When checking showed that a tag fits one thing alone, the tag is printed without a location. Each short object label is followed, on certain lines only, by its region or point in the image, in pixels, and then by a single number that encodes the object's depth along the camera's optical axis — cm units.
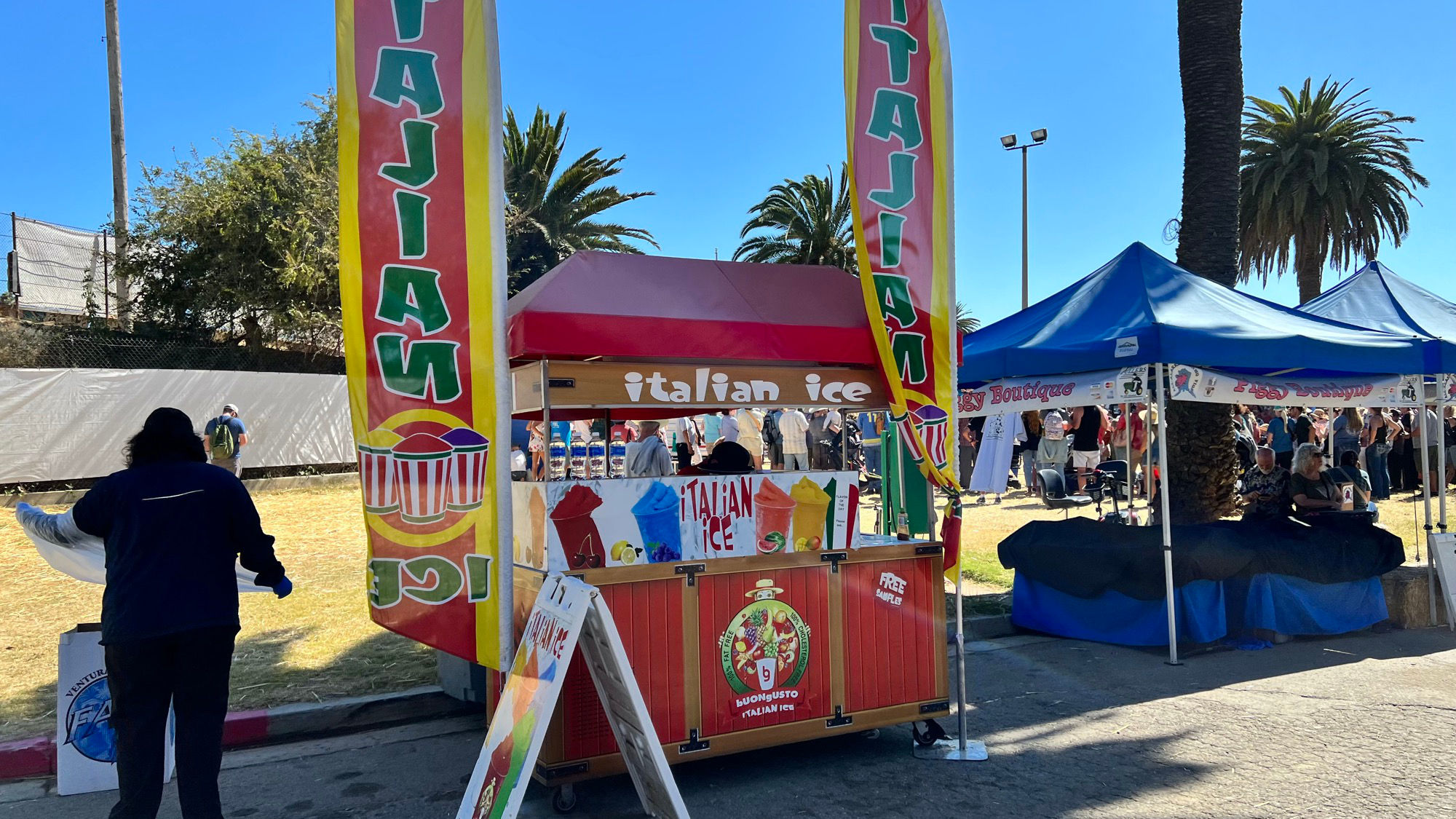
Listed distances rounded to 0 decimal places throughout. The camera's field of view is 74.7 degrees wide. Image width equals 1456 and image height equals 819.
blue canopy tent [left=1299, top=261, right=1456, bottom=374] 892
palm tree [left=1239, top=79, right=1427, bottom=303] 2572
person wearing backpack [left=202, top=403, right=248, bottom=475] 1262
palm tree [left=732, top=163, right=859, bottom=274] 3278
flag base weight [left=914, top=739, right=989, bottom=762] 536
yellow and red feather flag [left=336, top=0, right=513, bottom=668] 445
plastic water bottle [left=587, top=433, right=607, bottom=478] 1064
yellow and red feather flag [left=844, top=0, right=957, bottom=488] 555
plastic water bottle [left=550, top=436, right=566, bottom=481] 873
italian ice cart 488
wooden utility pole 1819
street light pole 2602
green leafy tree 1977
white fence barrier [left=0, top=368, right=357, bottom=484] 1349
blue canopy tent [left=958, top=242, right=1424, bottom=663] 739
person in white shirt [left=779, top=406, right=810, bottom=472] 1291
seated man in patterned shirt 881
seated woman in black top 869
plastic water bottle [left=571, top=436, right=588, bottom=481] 1154
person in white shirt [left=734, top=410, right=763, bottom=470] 1291
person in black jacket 377
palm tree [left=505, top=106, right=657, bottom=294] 2895
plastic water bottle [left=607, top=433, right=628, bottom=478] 834
